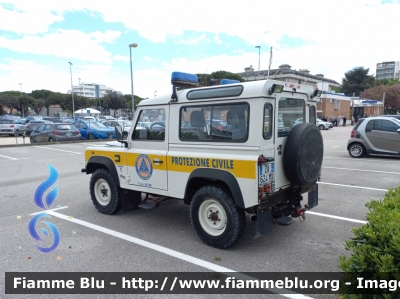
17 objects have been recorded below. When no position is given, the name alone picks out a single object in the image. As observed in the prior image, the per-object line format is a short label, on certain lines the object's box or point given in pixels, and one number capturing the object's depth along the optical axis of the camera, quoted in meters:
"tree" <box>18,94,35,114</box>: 73.44
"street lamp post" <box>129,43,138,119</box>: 26.18
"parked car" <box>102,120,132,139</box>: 24.66
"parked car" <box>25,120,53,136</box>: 25.73
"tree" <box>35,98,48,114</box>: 79.19
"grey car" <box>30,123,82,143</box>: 19.38
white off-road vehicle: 3.82
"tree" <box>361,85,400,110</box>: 54.31
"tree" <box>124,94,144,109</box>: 79.64
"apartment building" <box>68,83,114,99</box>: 152.75
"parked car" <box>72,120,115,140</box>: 21.94
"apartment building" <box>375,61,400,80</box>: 141.38
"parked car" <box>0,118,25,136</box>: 25.86
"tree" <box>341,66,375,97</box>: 74.25
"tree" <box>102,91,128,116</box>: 75.31
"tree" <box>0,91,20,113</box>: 71.62
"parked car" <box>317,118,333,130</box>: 33.25
